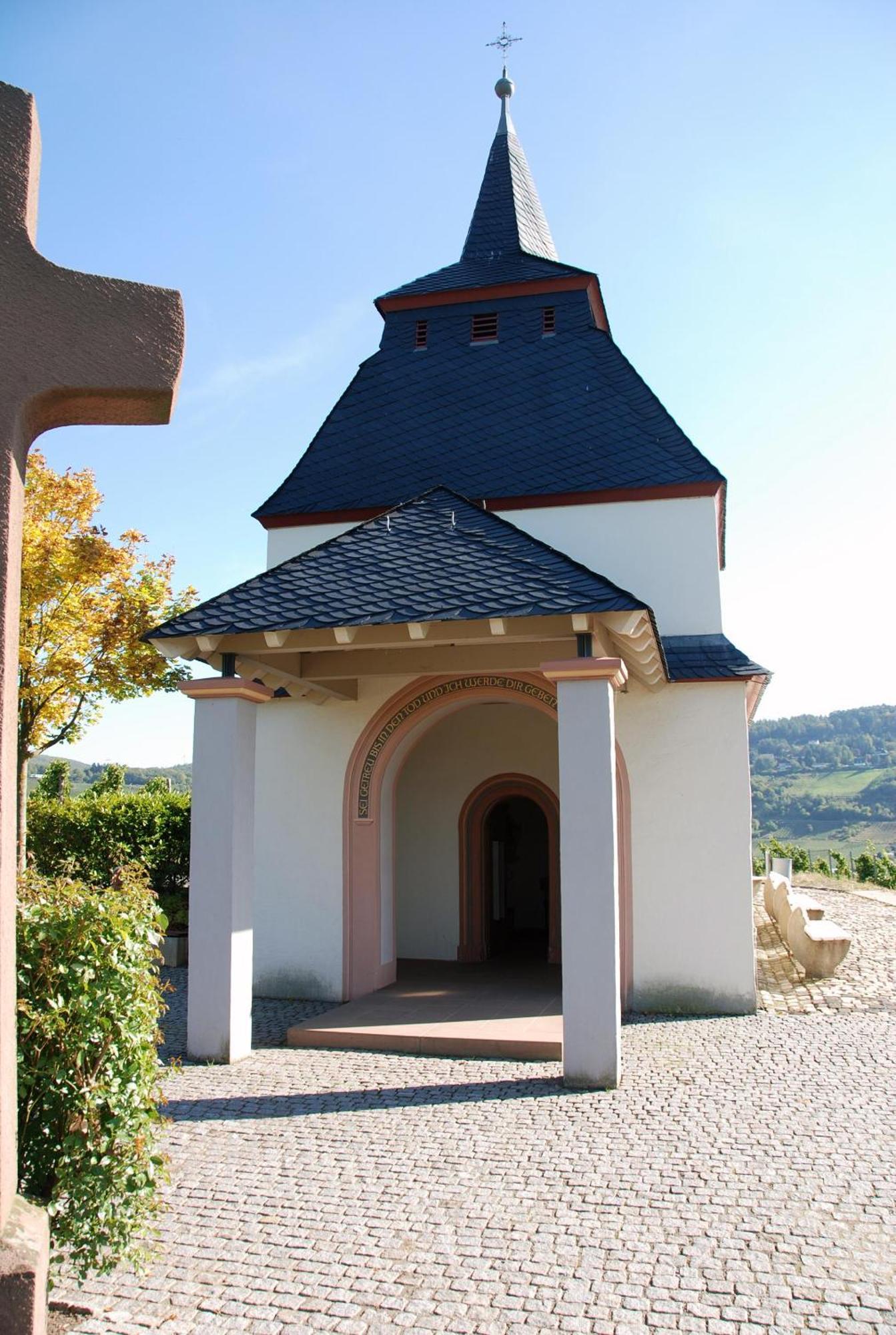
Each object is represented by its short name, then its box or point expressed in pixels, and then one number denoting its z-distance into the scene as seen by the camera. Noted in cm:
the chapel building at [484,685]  797
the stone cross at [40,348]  294
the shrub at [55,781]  2244
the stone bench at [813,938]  1196
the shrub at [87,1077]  381
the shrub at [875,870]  3098
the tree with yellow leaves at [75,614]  1569
